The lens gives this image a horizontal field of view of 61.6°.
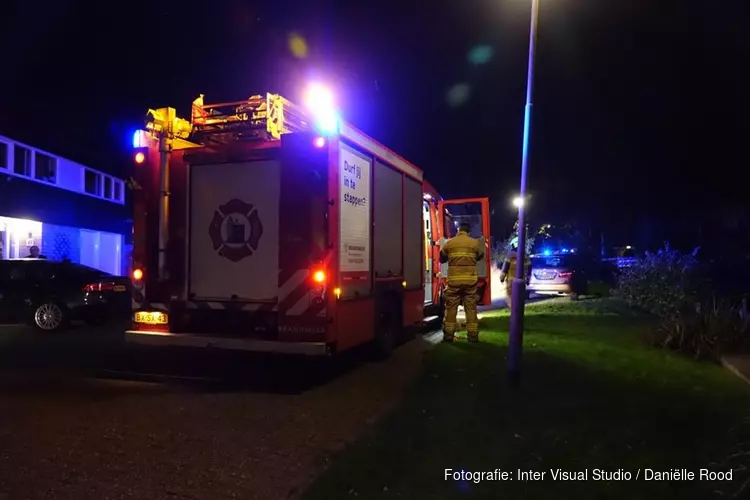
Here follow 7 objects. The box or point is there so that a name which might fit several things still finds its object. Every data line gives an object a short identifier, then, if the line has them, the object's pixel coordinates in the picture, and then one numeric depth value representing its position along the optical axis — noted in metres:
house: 20.05
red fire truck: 6.97
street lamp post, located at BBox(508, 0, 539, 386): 6.94
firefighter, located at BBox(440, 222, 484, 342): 9.94
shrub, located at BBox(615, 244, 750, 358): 9.05
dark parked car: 12.33
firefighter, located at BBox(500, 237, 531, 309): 14.73
